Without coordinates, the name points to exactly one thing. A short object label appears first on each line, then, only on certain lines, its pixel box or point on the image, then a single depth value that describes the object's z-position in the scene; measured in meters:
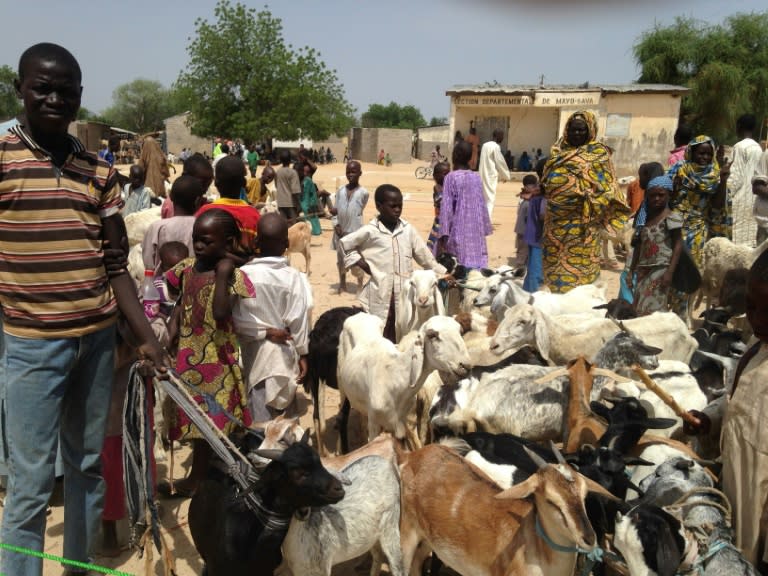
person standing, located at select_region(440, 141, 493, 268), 6.82
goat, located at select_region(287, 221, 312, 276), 10.96
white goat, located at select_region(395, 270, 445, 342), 5.27
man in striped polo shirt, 2.64
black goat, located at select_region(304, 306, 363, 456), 5.38
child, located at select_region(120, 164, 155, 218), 9.06
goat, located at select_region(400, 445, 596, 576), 2.59
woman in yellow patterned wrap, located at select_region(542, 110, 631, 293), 5.65
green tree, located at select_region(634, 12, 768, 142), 34.19
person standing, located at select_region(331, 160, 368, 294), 9.98
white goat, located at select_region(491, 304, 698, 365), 4.89
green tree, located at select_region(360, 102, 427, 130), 94.69
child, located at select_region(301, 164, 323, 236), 13.90
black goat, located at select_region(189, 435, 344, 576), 2.84
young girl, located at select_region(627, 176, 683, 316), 5.92
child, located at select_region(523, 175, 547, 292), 7.67
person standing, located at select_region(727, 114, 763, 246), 8.29
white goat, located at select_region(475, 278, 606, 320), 5.84
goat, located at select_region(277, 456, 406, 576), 3.07
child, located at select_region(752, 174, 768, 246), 7.25
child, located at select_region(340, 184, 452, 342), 5.59
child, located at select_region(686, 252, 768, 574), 2.47
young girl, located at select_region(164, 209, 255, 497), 3.59
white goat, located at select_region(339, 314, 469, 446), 4.11
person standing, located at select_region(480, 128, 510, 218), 11.14
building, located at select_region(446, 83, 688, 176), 28.05
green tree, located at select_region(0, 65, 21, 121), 58.19
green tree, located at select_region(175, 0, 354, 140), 37.00
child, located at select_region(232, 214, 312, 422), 3.94
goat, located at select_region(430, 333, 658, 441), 4.12
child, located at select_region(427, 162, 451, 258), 7.77
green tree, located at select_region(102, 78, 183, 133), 83.50
